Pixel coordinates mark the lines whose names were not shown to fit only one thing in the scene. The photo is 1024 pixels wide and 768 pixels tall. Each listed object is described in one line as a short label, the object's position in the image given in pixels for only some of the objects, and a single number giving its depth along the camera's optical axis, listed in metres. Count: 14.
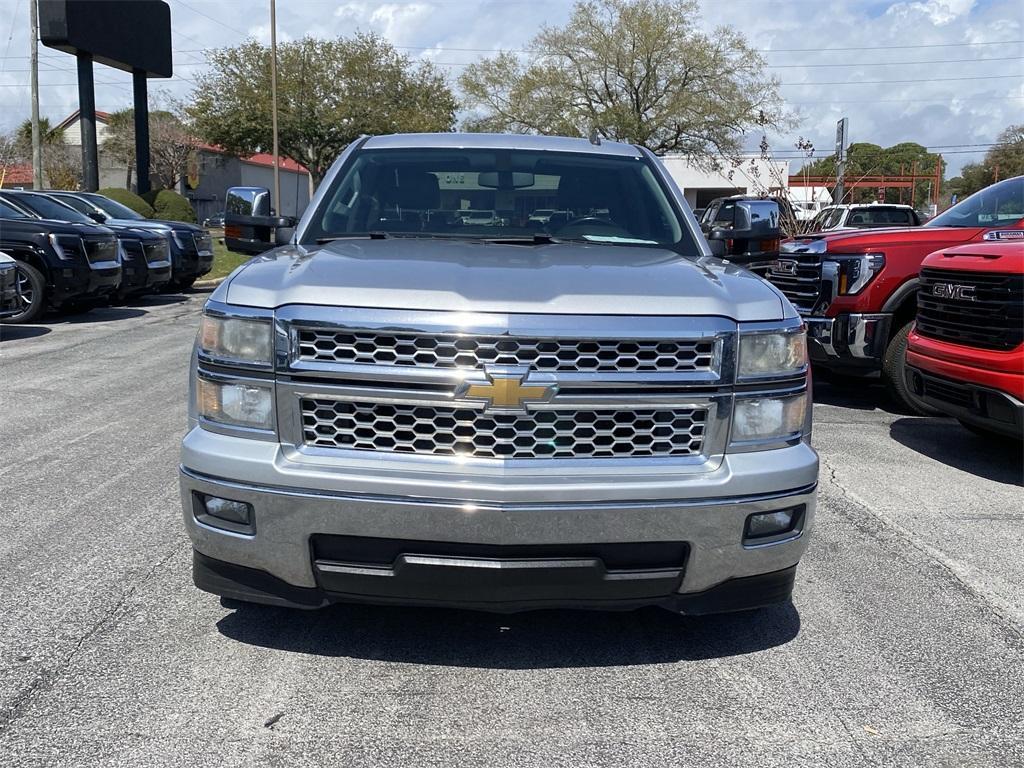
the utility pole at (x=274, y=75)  34.50
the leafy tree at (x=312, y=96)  42.28
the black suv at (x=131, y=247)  13.78
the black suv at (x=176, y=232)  16.02
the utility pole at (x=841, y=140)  15.78
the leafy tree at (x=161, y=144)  55.16
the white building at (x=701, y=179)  54.47
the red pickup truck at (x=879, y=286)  7.49
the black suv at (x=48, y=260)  12.41
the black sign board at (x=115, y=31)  23.53
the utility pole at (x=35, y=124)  25.47
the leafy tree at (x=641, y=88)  42.97
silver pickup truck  2.84
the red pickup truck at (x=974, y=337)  5.45
